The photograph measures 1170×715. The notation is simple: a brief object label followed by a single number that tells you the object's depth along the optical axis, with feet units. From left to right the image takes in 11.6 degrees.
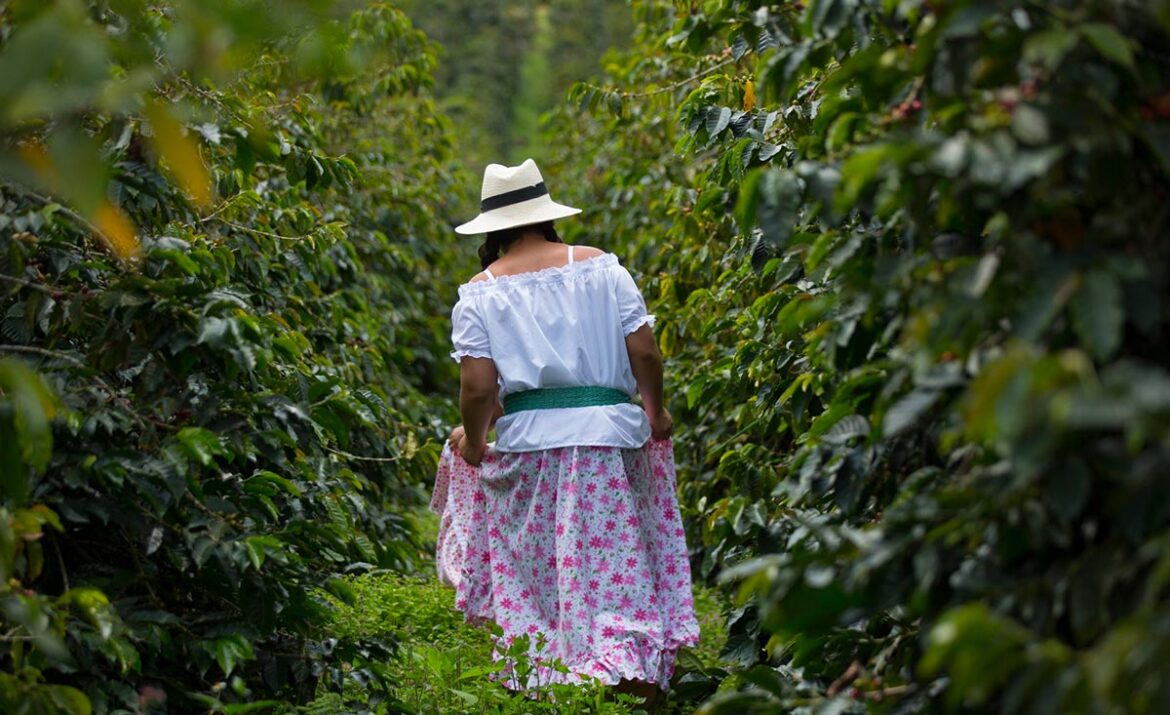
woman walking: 51.00
